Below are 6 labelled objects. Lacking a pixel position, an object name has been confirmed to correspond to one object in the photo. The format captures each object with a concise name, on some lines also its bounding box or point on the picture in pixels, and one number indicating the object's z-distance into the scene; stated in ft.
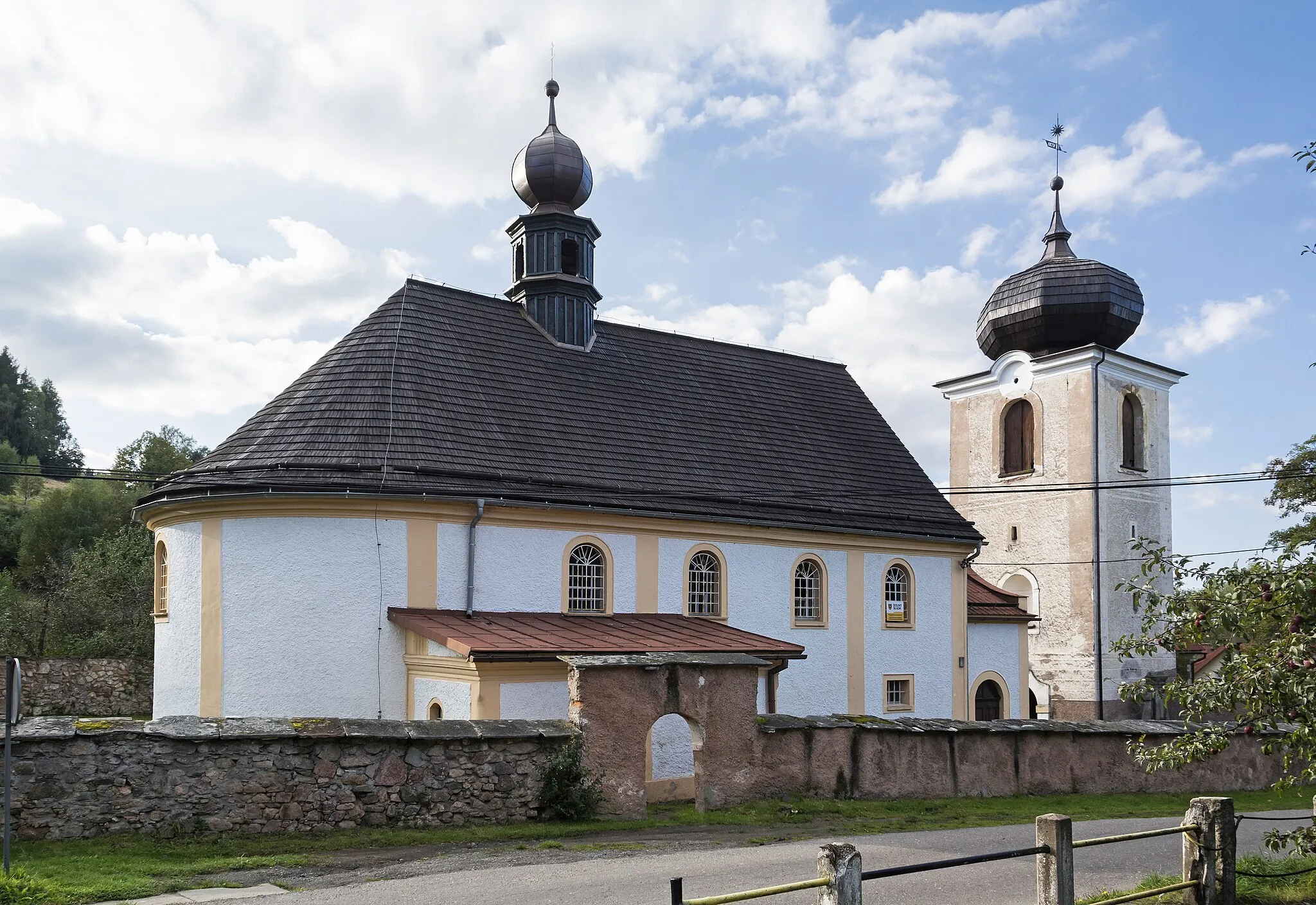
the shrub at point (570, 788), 39.65
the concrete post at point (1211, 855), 27.78
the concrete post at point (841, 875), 20.92
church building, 57.16
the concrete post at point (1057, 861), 25.04
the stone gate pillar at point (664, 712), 41.32
